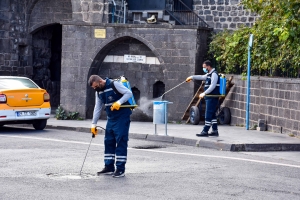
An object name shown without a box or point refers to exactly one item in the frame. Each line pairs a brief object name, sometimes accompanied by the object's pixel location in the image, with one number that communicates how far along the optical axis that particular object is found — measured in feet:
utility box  91.30
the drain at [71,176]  36.68
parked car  60.23
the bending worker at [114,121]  37.78
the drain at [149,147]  52.34
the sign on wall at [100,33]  77.15
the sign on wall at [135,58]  76.69
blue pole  64.83
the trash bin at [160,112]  57.47
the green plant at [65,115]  77.00
